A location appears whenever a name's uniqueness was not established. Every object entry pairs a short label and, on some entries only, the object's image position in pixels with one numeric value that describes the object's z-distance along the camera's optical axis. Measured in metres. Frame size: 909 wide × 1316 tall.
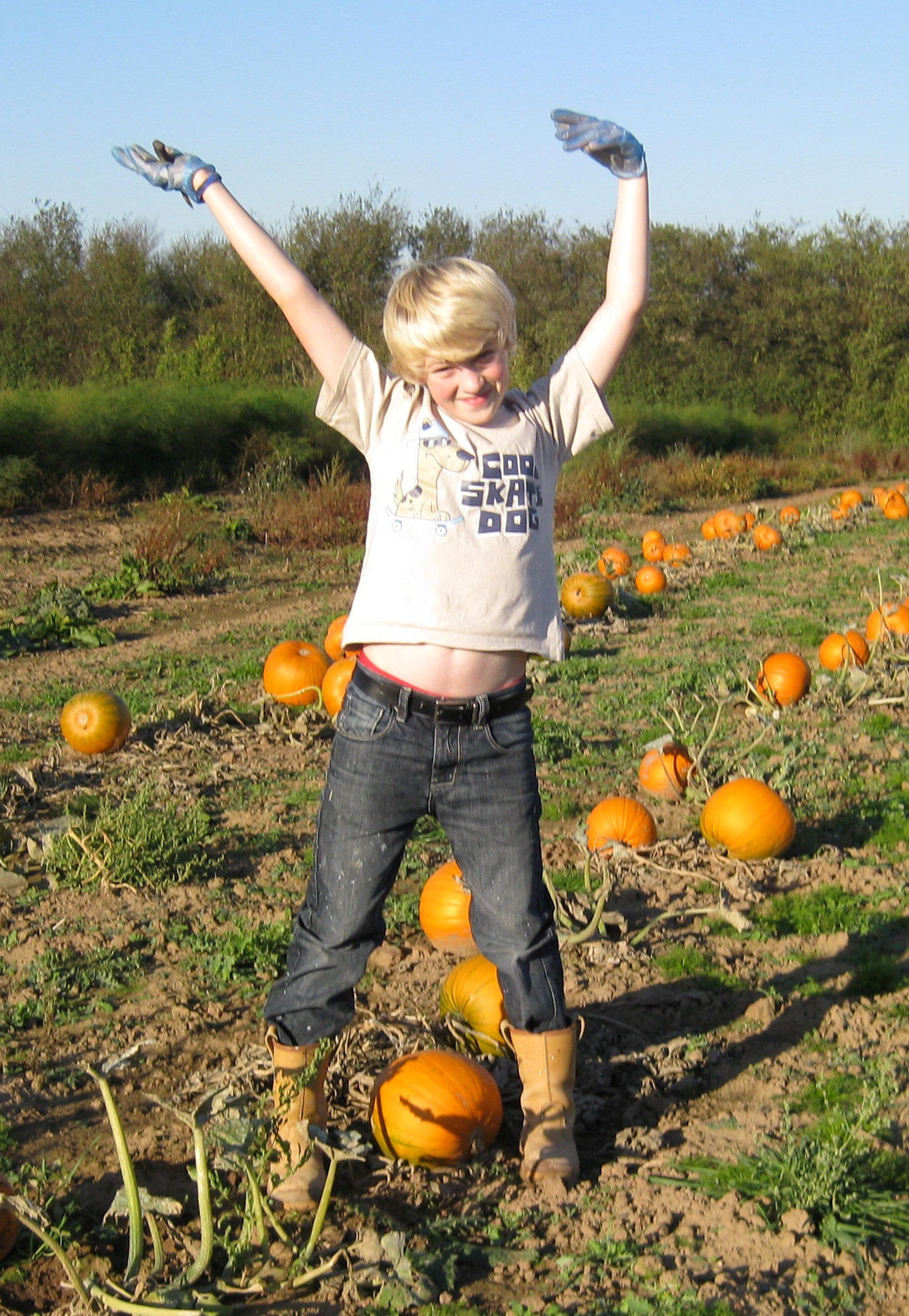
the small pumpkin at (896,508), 17.14
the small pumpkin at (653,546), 12.91
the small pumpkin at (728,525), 14.72
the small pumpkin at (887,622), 7.62
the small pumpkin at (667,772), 5.54
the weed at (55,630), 9.03
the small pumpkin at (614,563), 11.47
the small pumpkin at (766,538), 13.88
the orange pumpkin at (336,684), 6.61
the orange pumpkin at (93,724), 6.19
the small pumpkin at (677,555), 12.70
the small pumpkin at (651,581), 10.86
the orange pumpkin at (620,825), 4.86
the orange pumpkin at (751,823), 4.80
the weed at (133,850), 4.62
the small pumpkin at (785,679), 7.01
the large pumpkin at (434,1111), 2.88
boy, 2.66
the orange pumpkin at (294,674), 6.95
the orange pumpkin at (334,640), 7.58
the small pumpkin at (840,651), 7.60
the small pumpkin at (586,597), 9.66
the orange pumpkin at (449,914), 4.09
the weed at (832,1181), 2.65
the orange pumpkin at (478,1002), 3.35
